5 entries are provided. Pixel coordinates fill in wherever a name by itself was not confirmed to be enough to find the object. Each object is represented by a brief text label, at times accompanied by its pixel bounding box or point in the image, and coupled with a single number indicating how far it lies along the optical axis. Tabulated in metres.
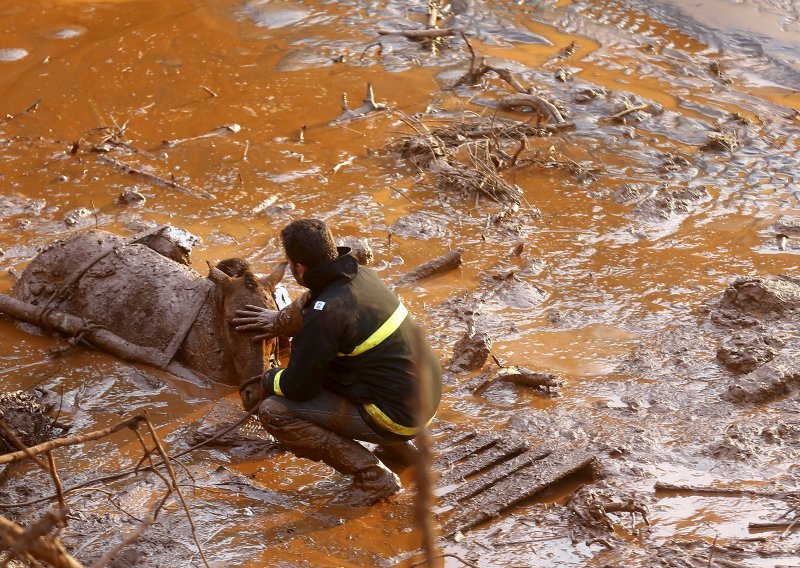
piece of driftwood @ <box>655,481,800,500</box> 8.91
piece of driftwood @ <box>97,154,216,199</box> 16.59
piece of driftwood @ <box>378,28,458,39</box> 21.77
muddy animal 11.14
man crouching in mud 8.90
